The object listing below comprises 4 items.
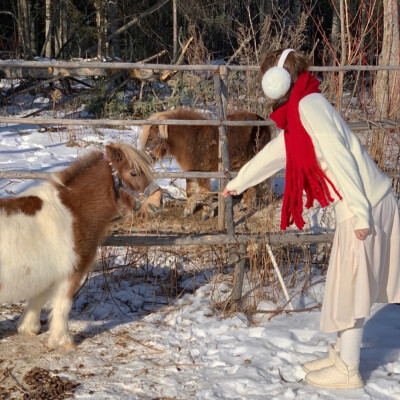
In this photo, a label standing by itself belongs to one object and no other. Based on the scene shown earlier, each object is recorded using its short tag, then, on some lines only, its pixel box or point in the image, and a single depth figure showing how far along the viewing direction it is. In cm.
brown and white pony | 346
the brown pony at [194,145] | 682
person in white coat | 283
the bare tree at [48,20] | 1518
